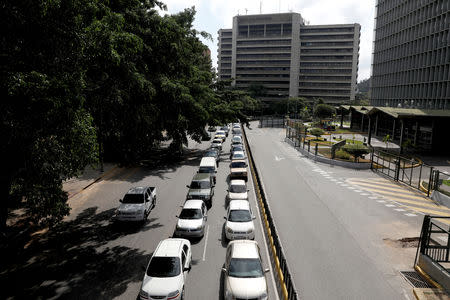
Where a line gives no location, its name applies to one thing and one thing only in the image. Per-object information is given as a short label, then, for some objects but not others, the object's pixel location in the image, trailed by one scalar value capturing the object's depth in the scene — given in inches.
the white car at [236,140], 1741.3
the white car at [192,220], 630.5
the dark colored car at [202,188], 824.3
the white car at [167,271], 429.4
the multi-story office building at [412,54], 2252.7
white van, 1089.4
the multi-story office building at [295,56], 5502.0
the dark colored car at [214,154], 1371.8
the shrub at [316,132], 2044.8
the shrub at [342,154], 1454.2
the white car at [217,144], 1653.8
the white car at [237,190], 817.5
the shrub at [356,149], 1342.3
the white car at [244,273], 425.4
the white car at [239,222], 619.2
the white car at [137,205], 703.7
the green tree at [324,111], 3065.9
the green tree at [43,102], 365.1
